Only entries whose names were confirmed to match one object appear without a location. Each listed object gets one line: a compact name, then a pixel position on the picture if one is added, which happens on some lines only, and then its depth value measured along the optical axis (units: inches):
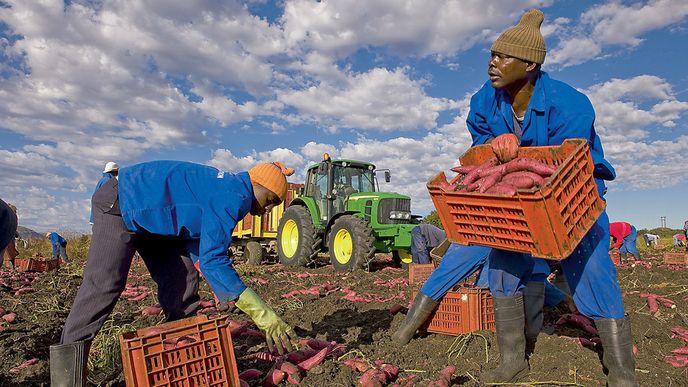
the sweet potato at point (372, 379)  103.4
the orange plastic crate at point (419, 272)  230.5
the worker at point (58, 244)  519.2
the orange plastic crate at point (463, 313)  141.6
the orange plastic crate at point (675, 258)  422.9
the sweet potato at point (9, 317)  185.3
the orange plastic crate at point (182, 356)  86.0
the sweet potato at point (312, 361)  113.0
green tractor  374.6
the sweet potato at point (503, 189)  88.2
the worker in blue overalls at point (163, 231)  97.7
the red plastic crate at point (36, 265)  374.0
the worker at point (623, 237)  424.5
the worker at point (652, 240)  936.7
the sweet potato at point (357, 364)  113.4
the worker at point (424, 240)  301.6
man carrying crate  100.1
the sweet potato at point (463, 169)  113.3
